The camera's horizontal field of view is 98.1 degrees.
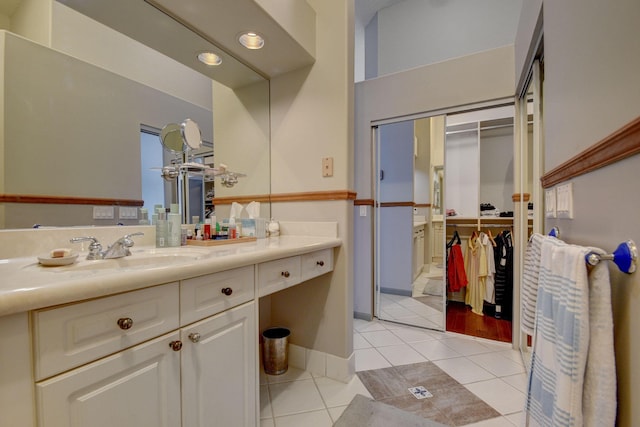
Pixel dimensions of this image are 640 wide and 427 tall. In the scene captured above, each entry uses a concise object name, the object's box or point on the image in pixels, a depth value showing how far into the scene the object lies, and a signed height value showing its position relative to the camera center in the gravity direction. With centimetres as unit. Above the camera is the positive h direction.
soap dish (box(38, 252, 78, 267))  86 -16
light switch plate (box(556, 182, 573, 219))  87 +3
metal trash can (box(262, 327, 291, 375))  183 -96
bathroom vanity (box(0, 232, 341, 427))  56 -34
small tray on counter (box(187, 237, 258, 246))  147 -17
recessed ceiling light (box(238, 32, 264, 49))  158 +99
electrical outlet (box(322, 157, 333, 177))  177 +28
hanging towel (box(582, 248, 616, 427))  57 -32
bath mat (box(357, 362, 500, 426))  143 -107
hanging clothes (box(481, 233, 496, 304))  264 -59
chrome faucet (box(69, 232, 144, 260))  103 -15
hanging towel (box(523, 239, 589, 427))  60 -31
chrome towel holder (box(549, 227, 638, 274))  54 -10
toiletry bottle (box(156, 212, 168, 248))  134 -11
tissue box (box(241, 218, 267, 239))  180 -11
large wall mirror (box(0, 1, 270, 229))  103 +44
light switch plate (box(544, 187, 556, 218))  105 +2
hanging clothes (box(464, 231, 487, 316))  267 -61
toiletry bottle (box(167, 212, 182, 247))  138 -9
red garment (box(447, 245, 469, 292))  281 -61
